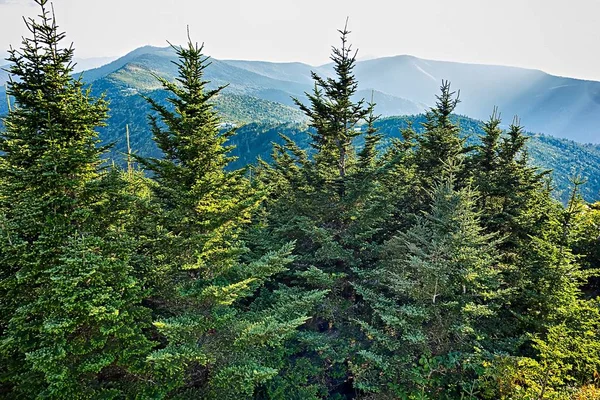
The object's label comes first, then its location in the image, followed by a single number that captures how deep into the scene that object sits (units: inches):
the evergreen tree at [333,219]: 507.2
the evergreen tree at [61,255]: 302.4
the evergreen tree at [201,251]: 367.7
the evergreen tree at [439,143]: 635.5
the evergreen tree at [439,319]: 406.6
